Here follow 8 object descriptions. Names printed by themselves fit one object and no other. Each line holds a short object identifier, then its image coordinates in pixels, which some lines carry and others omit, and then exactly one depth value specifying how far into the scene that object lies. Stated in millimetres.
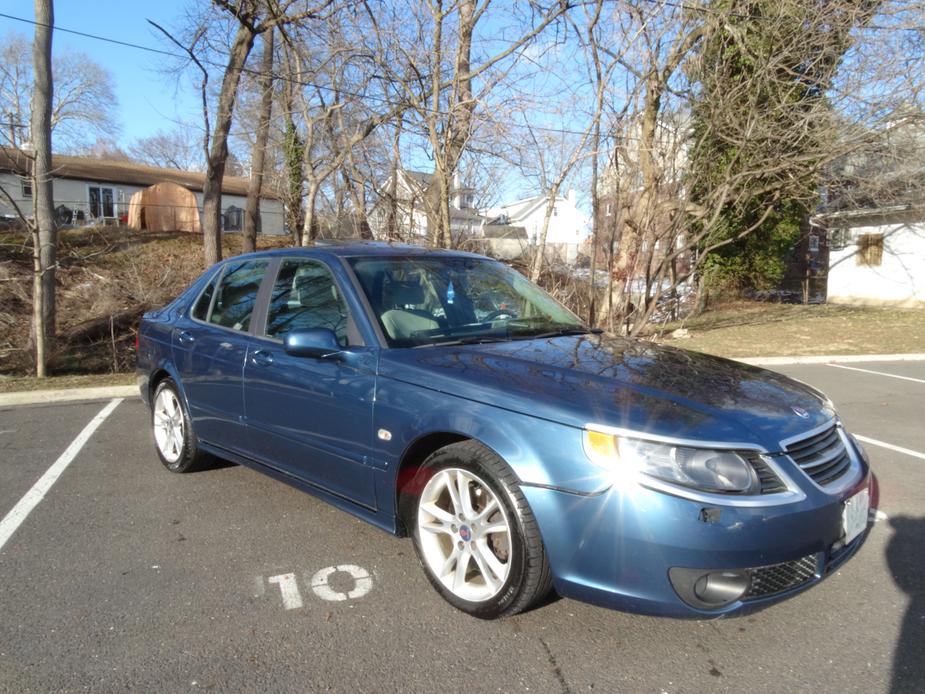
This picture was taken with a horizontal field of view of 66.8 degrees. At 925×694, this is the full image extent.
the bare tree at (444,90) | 11336
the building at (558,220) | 14258
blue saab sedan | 2547
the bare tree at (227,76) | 13945
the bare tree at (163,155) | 57406
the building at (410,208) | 12453
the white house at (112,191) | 27547
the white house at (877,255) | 20625
